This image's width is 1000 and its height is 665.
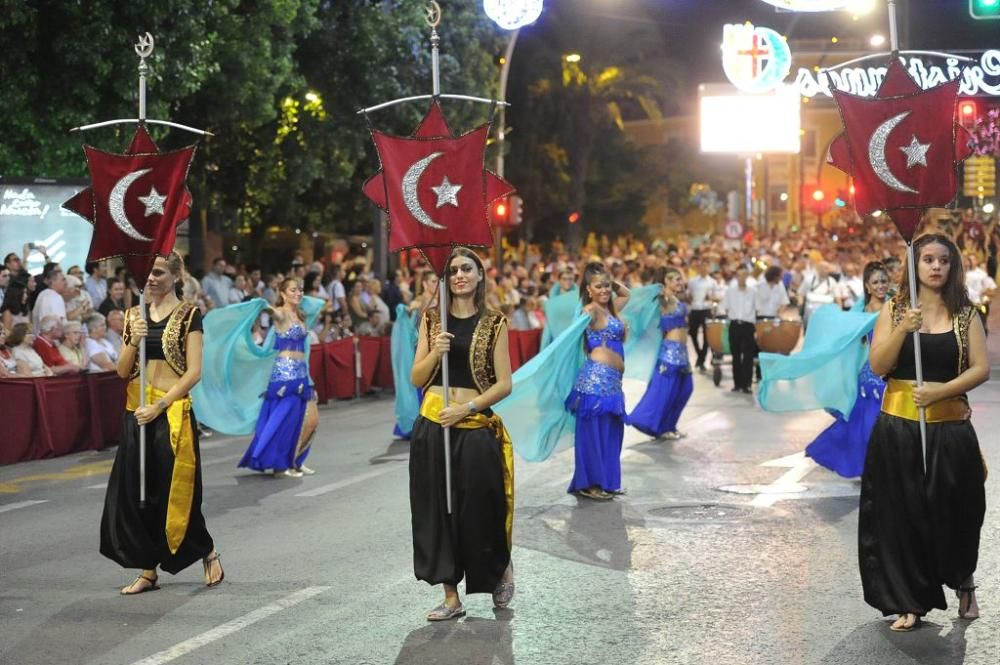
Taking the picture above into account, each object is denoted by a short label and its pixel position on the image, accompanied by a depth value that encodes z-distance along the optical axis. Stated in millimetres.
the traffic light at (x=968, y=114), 30094
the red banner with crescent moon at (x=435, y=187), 7793
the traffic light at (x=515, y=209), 32844
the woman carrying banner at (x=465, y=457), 7469
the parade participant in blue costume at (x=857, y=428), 11930
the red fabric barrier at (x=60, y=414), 14852
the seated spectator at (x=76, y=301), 17078
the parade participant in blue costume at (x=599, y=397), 11516
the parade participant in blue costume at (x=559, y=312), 14570
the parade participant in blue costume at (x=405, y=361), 15586
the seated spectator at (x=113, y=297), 18469
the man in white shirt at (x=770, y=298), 21125
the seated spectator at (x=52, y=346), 15929
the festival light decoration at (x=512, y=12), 25534
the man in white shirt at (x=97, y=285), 19594
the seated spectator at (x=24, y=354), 15500
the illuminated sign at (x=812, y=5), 21188
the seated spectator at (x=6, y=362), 15141
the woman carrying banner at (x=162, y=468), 8141
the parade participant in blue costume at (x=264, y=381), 13180
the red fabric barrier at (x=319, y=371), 20172
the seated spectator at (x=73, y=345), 16219
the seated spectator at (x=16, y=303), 16588
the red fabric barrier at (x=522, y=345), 23672
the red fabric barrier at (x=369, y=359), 21641
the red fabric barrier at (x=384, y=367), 22141
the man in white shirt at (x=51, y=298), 17094
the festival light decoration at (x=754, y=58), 35344
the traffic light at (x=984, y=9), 16438
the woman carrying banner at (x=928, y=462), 6984
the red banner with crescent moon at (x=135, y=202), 8531
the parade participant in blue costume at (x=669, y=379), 15195
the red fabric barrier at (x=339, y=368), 20672
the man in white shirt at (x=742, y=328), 20625
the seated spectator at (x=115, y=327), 17203
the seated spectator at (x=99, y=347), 16406
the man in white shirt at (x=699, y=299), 25062
